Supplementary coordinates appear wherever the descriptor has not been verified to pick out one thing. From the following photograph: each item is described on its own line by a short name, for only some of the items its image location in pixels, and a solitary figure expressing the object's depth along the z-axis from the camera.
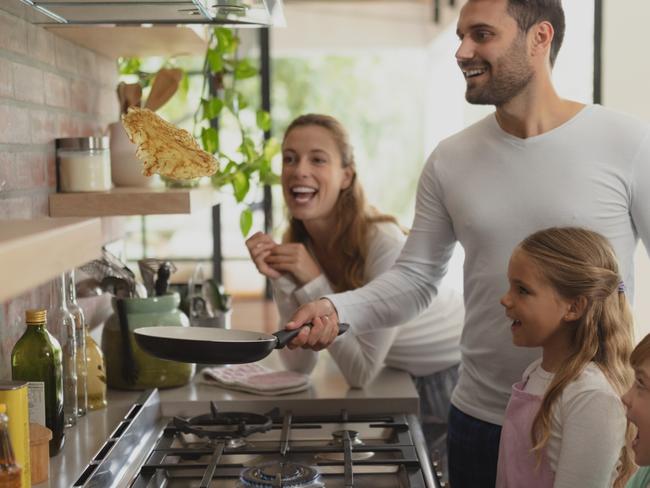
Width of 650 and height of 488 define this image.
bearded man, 1.69
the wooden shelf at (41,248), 0.72
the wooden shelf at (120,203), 1.94
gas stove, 1.54
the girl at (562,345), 1.50
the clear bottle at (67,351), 1.80
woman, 2.26
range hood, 1.58
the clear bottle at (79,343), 1.86
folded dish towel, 2.13
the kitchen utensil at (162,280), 2.18
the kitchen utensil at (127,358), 2.07
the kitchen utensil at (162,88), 2.35
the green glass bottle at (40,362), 1.54
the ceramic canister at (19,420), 1.26
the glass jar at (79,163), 1.97
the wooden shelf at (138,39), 2.04
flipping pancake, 1.57
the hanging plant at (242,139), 2.71
